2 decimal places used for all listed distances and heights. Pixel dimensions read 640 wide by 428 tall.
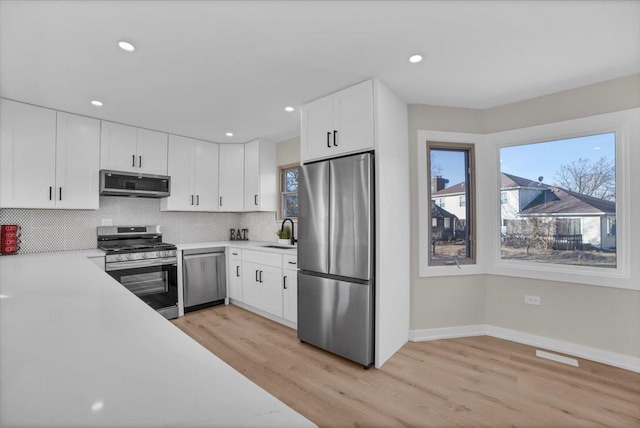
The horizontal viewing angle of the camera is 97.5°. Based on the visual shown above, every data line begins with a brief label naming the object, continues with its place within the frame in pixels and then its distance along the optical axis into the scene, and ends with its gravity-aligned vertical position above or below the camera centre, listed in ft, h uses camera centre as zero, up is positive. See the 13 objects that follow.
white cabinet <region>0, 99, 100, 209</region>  9.12 +2.18
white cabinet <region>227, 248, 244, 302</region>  13.23 -2.60
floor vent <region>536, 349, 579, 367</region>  8.34 -4.28
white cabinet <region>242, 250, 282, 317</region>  11.40 -2.63
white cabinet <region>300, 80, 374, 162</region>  8.19 +3.00
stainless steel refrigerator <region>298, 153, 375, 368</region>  8.05 -1.14
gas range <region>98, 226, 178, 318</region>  10.67 -1.77
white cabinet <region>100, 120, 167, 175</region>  11.14 +2.97
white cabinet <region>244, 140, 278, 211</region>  14.16 +2.22
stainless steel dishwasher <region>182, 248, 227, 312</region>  12.44 -2.68
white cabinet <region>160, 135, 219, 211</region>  13.03 +2.18
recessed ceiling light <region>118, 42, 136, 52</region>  6.35 +3.99
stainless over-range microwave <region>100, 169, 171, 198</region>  10.89 +1.47
